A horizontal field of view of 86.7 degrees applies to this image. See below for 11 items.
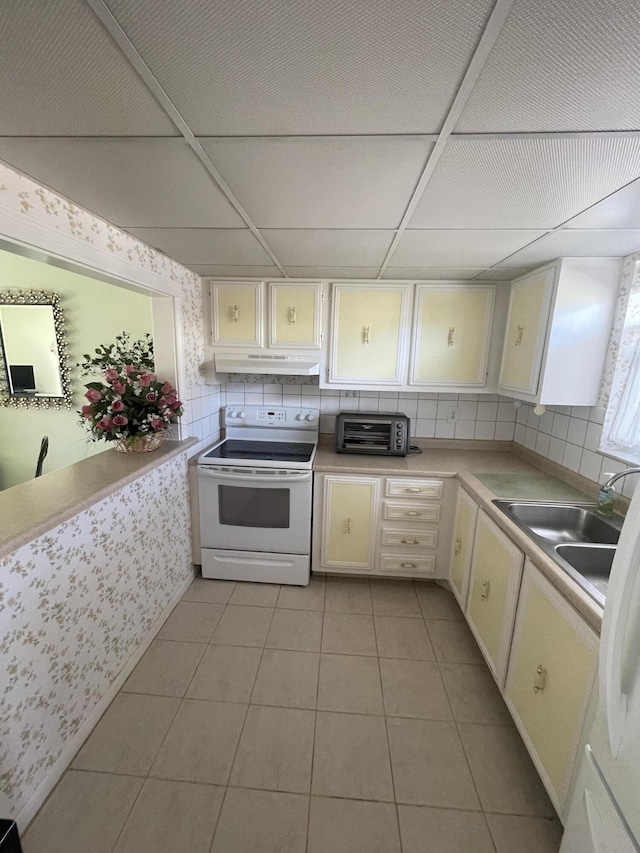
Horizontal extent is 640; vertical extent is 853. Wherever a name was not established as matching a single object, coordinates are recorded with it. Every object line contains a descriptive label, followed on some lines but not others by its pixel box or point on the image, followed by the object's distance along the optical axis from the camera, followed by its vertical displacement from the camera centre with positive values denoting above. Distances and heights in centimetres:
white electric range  219 -101
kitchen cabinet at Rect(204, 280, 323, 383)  233 +24
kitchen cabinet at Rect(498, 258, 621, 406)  170 +21
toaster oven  240 -50
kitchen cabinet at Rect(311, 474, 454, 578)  223 -107
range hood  229 -2
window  162 -1
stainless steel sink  132 -72
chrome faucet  155 -59
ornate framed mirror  275 +1
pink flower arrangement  173 -25
